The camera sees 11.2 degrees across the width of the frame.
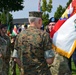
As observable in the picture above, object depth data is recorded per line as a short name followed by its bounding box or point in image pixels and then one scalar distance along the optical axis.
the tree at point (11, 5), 62.06
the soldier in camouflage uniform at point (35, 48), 5.57
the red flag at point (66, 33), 6.85
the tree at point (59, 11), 60.97
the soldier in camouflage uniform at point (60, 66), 7.04
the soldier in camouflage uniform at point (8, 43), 7.77
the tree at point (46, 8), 52.50
